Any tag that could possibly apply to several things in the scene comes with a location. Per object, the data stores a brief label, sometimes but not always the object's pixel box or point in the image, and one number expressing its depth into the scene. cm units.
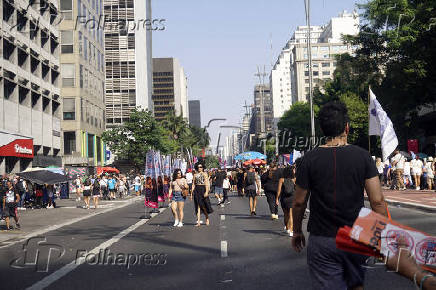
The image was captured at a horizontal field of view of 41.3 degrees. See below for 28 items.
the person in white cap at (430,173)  2983
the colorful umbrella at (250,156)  4630
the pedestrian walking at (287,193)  1355
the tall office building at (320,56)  15325
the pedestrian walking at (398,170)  3106
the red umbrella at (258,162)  5145
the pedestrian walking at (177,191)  1666
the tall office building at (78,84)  5881
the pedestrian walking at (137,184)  4706
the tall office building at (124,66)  9606
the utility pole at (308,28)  4051
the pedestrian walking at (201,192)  1684
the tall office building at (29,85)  3922
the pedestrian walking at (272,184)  1691
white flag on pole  1809
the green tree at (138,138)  5778
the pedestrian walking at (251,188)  1945
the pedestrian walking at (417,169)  3025
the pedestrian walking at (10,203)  1852
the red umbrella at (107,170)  4844
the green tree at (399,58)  3934
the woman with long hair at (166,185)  3347
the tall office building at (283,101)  19925
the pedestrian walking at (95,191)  2931
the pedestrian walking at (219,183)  2659
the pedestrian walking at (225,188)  2740
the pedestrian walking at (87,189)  2881
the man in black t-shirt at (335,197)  415
